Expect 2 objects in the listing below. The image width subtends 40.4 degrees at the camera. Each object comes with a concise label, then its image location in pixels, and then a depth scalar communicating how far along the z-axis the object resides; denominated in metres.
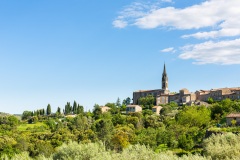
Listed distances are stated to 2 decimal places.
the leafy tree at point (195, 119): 77.75
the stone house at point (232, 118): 66.53
